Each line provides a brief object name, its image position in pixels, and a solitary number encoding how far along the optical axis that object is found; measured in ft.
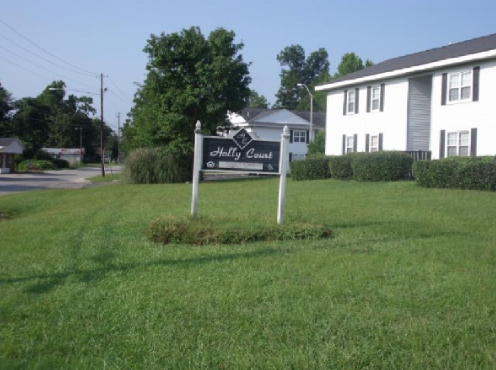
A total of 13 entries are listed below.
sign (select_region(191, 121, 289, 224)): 34.40
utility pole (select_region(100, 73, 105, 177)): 157.81
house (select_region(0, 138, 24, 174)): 199.82
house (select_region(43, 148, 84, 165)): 294.25
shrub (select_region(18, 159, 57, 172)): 224.12
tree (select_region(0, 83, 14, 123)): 266.36
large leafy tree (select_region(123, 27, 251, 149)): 109.29
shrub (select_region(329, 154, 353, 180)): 83.20
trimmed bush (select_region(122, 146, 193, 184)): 114.32
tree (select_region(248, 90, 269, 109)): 314.96
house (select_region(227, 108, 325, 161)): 179.42
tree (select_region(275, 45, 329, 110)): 319.06
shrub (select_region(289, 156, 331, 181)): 91.20
